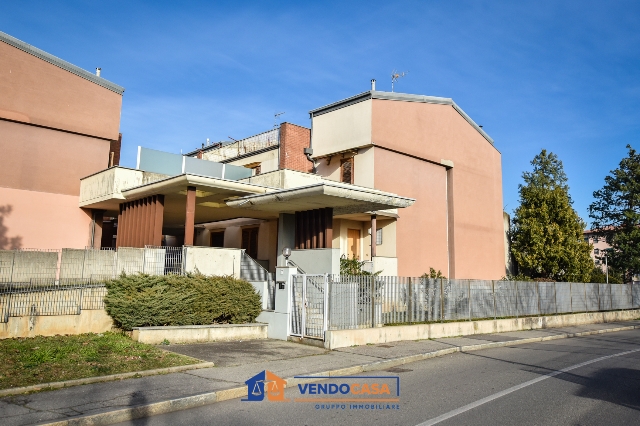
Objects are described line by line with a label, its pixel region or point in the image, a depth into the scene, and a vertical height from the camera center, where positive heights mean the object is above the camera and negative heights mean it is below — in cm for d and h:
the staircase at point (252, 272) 1698 +48
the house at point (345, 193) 1733 +377
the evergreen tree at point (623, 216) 4106 +645
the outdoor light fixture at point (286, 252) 1527 +104
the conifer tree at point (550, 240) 3130 +321
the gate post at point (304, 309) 1377 -63
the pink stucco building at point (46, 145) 2028 +589
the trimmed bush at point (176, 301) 1246 -41
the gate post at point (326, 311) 1327 -63
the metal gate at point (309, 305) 1345 -50
